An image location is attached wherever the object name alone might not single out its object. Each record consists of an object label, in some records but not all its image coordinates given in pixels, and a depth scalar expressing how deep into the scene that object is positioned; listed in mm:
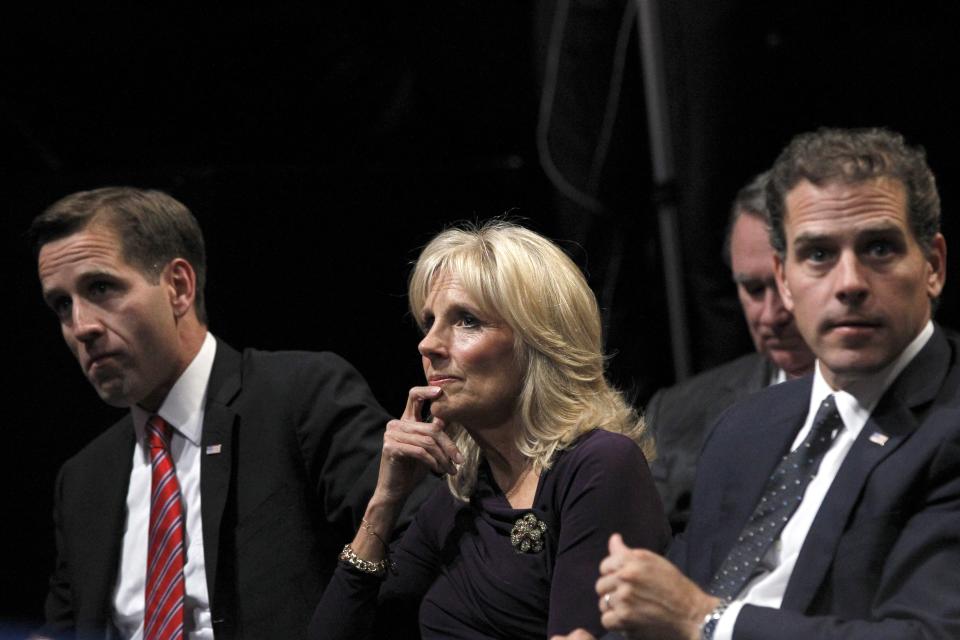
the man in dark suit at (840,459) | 4484
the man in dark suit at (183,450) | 6406
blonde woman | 5320
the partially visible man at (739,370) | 7344
